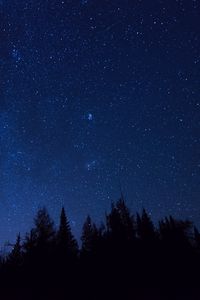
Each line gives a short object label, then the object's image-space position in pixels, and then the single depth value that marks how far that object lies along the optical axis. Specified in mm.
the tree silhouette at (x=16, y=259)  29986
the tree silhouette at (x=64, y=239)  29491
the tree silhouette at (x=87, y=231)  48641
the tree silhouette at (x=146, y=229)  34641
